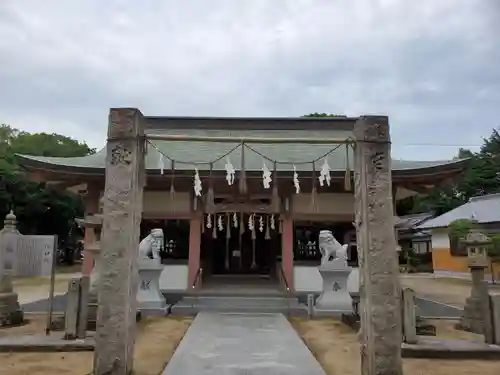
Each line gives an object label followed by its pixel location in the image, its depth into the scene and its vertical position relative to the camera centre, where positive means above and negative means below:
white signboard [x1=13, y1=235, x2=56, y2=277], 7.67 -0.12
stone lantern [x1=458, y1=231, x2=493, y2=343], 8.09 -0.66
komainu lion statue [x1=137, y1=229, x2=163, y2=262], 10.38 +0.11
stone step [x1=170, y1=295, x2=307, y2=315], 10.52 -1.52
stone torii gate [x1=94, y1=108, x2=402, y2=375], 4.62 +0.05
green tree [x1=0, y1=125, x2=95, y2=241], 30.14 +4.34
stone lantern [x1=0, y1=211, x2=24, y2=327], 8.30 -0.73
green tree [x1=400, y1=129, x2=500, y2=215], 35.41 +5.86
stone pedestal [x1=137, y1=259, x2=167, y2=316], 10.27 -1.07
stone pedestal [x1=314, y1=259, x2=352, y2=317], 10.35 -1.04
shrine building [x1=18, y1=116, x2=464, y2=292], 11.39 +1.65
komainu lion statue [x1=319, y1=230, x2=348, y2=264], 10.61 +0.02
